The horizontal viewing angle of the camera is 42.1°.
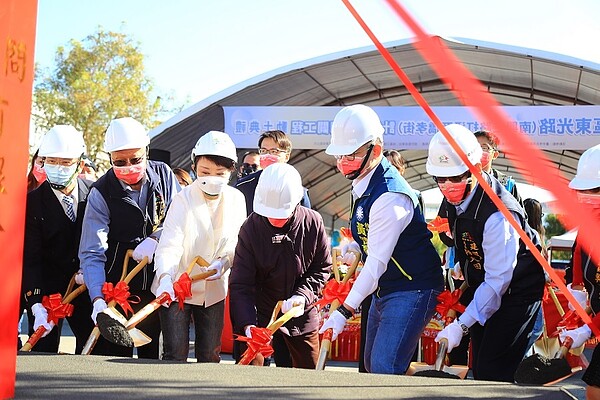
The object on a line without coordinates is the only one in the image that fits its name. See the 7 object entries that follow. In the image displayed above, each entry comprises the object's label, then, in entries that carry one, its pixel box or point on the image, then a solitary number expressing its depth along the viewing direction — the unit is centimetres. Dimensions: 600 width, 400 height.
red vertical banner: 191
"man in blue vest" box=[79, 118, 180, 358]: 395
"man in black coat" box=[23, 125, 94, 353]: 412
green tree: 2139
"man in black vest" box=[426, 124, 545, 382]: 343
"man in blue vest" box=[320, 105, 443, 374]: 336
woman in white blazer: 392
